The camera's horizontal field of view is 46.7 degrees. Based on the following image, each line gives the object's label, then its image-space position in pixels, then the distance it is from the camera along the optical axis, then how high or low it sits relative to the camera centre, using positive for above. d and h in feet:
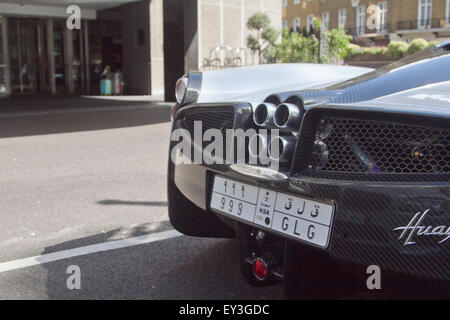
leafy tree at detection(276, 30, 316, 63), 62.95 +3.51
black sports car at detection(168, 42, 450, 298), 5.40 -1.16
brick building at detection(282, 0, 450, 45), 138.41 +16.98
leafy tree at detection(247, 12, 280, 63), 70.44 +5.69
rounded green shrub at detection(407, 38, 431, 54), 104.18 +6.34
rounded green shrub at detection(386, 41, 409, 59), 106.42 +5.65
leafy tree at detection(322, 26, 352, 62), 62.39 +4.19
